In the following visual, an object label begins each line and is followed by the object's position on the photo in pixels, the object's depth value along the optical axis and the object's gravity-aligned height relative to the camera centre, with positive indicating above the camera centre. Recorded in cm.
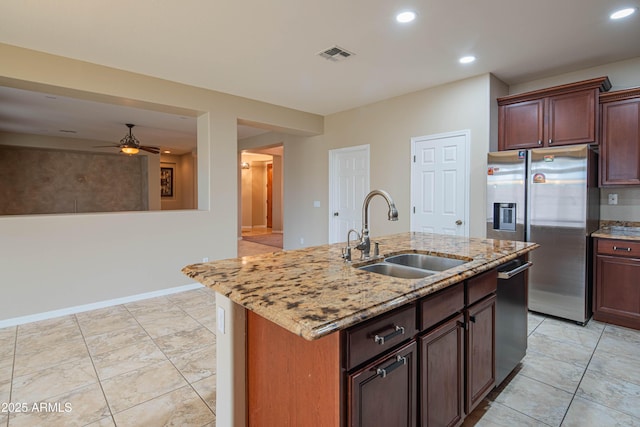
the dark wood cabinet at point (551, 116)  328 +98
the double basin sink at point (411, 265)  188 -36
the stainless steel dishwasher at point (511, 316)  201 -72
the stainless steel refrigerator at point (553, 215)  313 -8
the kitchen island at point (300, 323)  106 -43
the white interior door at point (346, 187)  529 +34
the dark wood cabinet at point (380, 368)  109 -63
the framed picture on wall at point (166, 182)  1056 +85
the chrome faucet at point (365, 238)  191 -18
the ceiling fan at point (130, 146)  600 +116
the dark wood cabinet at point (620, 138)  315 +67
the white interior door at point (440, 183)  405 +31
